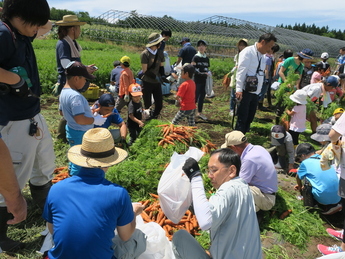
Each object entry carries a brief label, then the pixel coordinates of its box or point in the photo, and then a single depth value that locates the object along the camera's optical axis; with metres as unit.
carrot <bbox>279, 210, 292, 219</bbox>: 3.67
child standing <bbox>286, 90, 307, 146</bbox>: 5.71
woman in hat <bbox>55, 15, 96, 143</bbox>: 4.11
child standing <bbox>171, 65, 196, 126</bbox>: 5.82
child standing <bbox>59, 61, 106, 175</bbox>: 3.27
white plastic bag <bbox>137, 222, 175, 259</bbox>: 2.45
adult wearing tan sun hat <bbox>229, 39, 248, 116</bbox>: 7.24
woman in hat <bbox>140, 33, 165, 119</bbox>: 6.13
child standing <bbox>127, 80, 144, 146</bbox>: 5.19
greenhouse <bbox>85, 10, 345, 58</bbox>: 20.52
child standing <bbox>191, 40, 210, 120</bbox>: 7.34
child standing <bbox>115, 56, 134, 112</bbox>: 6.27
